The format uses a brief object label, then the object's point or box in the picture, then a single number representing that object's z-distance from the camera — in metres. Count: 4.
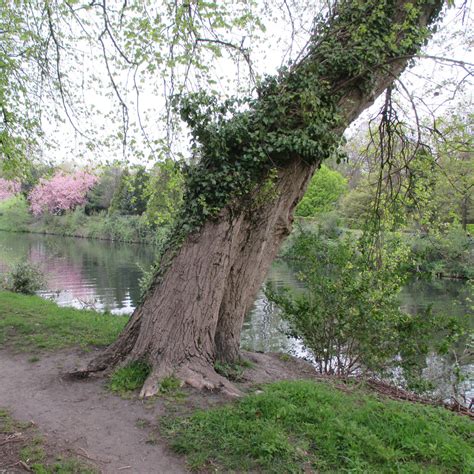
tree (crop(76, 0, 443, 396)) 4.75
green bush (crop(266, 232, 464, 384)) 6.34
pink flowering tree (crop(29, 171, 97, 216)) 47.09
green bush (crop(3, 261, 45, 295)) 13.43
